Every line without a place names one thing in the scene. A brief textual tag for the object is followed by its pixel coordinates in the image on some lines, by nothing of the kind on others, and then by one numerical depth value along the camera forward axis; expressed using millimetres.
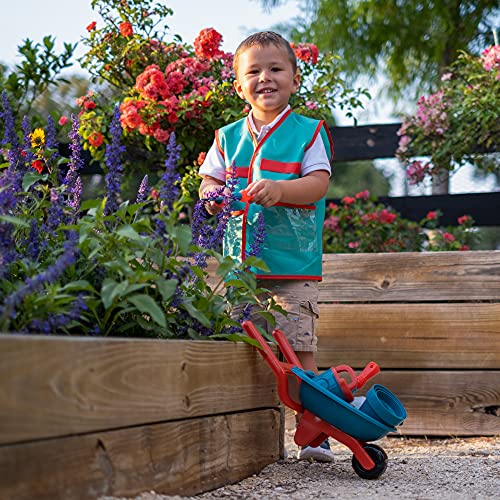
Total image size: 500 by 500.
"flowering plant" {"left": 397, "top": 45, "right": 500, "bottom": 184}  3998
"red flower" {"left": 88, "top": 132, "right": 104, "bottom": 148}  3840
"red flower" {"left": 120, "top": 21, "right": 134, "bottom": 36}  3842
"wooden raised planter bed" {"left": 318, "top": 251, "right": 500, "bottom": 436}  3006
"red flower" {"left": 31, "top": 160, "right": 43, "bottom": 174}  2565
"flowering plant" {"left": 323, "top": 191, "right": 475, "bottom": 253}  4586
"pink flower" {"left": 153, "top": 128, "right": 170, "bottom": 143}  3752
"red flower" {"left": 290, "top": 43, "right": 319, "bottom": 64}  3883
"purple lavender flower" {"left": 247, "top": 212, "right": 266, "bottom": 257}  2197
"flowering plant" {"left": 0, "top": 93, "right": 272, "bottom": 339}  1526
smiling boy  2416
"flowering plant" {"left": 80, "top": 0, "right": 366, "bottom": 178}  3717
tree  8977
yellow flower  2212
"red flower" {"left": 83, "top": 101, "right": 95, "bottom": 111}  3906
